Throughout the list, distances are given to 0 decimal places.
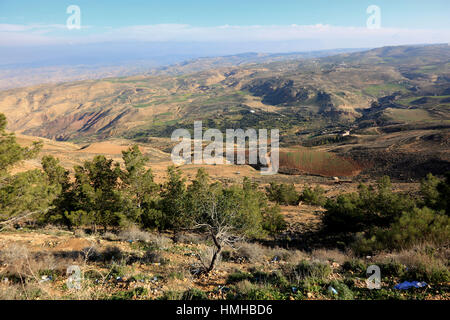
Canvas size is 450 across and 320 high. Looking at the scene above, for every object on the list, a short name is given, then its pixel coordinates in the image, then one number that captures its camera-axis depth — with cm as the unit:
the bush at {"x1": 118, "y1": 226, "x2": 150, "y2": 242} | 1354
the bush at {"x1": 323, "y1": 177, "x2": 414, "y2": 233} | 1595
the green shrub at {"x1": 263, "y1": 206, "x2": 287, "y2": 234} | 1841
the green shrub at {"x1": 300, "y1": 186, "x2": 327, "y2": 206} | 2714
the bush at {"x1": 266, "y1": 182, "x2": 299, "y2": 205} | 2793
